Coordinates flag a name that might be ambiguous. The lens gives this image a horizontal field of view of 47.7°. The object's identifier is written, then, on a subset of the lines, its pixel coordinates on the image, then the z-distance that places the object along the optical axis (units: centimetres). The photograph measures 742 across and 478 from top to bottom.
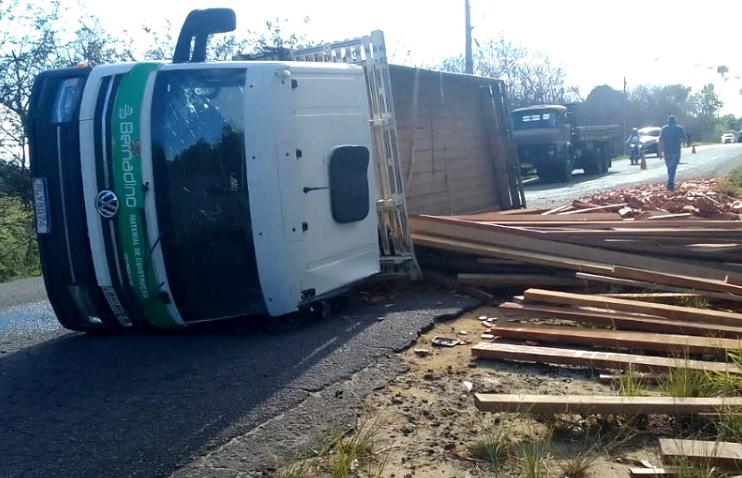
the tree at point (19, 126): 1716
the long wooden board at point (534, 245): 764
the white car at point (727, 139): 7876
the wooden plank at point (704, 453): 382
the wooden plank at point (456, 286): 791
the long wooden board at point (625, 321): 604
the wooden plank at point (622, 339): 561
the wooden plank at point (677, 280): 706
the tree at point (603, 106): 6725
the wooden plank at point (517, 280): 792
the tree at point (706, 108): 9903
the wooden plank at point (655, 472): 375
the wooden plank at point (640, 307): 624
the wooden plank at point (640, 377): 512
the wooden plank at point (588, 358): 518
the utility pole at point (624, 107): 6134
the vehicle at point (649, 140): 4666
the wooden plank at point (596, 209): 1078
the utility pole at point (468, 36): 2744
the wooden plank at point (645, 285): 702
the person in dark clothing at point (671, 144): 1992
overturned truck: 621
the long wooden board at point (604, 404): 438
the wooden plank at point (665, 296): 702
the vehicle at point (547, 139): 2773
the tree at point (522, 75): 5569
